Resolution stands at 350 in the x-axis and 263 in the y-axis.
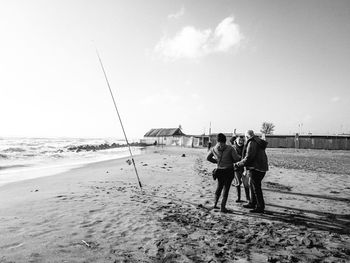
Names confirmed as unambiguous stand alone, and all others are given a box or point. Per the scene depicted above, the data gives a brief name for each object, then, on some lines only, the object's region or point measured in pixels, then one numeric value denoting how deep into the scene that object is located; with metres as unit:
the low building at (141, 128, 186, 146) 57.93
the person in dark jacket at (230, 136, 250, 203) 6.62
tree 96.81
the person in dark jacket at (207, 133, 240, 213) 5.76
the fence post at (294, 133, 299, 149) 42.70
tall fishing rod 9.11
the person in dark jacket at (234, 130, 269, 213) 5.57
